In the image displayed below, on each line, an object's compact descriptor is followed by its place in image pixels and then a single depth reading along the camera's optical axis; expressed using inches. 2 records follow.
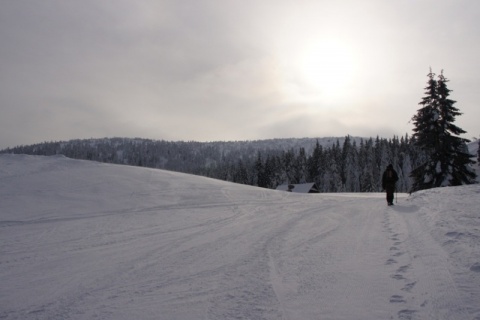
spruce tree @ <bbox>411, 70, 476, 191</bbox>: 1135.6
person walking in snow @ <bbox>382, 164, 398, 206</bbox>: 628.1
